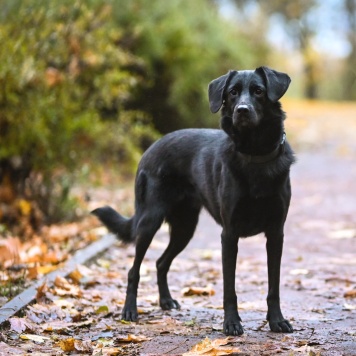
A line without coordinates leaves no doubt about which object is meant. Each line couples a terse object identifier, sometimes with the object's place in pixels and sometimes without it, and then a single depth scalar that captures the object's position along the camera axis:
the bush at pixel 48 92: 15.67
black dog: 8.61
